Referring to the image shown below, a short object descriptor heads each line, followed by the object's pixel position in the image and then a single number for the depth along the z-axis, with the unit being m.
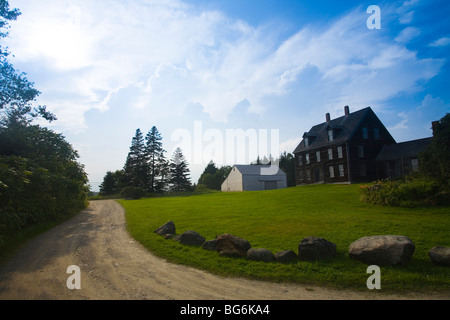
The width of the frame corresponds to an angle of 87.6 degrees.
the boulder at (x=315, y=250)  7.32
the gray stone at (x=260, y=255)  7.37
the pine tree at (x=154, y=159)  57.07
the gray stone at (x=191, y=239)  9.46
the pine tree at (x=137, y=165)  54.97
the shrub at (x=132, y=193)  44.35
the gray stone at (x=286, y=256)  7.28
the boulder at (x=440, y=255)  6.45
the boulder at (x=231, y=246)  7.91
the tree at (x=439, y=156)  15.20
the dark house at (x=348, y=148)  32.72
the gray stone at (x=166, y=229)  11.23
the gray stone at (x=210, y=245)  8.69
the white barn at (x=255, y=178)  52.81
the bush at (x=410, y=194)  14.54
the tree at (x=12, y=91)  16.81
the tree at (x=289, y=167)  72.44
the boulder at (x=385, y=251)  6.58
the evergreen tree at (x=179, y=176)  62.09
